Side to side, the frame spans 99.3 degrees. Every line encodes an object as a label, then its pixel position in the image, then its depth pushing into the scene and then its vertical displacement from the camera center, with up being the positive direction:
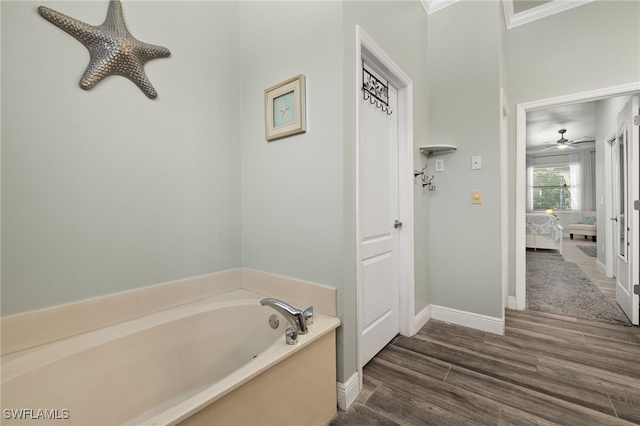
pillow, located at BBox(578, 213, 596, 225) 7.23 -0.30
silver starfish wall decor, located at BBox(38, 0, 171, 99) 1.21 +0.81
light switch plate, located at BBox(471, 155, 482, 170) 2.34 +0.41
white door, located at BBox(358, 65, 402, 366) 1.82 -0.13
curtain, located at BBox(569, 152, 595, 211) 8.03 +0.80
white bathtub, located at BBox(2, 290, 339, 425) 0.95 -0.64
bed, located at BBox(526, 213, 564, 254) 5.67 -0.50
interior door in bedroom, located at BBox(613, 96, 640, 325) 2.40 -0.04
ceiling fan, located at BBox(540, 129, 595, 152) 6.36 +1.75
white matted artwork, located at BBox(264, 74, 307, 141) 1.52 +0.61
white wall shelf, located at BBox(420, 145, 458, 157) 2.38 +0.55
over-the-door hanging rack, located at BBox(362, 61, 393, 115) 1.86 +0.87
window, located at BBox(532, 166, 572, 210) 8.43 +0.64
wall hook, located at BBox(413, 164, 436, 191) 2.45 +0.28
